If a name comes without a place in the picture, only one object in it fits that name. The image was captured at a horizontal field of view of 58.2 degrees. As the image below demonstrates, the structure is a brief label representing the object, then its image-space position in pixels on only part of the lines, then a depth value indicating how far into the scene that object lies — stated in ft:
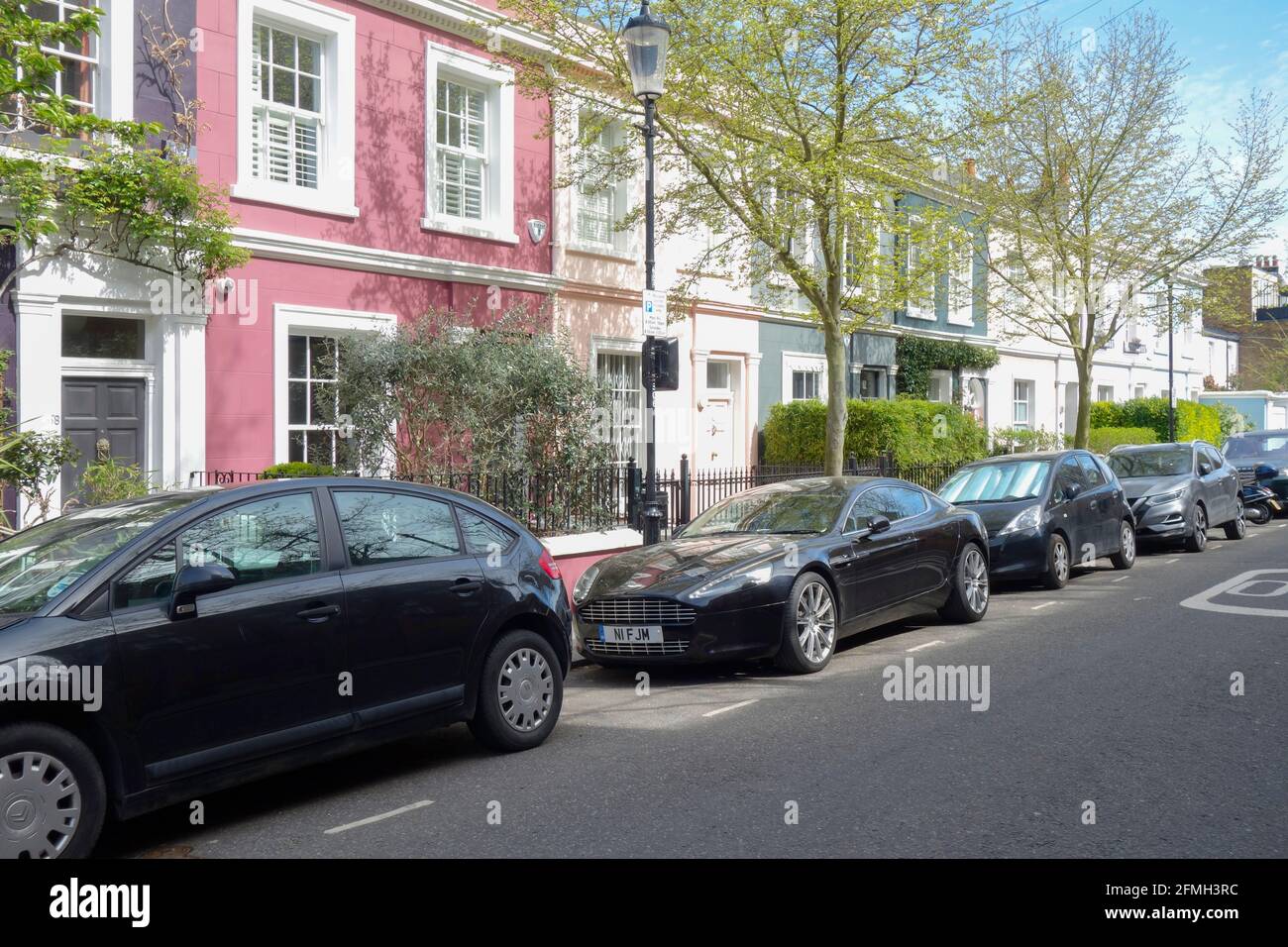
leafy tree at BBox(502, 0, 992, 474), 48.88
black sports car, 28.32
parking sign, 38.34
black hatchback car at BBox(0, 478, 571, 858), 15.69
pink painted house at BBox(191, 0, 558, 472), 44.37
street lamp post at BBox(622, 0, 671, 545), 36.99
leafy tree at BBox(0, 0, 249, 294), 34.04
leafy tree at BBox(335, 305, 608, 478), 43.62
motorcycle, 73.56
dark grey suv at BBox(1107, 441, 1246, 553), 56.90
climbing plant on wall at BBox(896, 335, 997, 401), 90.33
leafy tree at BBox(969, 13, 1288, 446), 77.36
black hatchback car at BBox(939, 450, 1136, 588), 43.78
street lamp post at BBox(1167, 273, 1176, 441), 109.81
